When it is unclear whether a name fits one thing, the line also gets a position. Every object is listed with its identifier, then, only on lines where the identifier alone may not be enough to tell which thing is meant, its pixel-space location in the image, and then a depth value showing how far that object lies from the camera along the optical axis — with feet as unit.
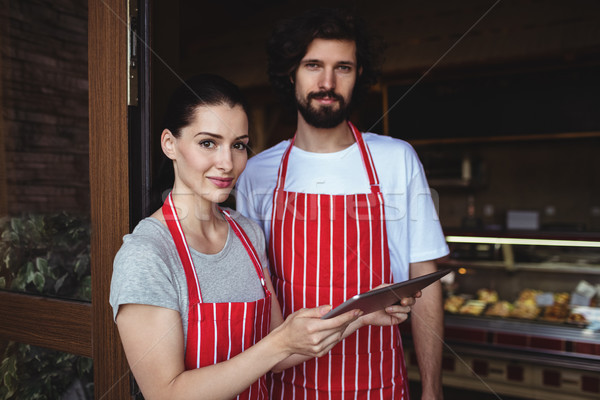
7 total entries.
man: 5.30
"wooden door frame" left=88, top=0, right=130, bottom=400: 4.32
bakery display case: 9.10
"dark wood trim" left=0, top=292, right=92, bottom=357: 4.52
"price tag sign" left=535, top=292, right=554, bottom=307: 10.53
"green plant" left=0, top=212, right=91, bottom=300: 4.93
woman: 3.30
